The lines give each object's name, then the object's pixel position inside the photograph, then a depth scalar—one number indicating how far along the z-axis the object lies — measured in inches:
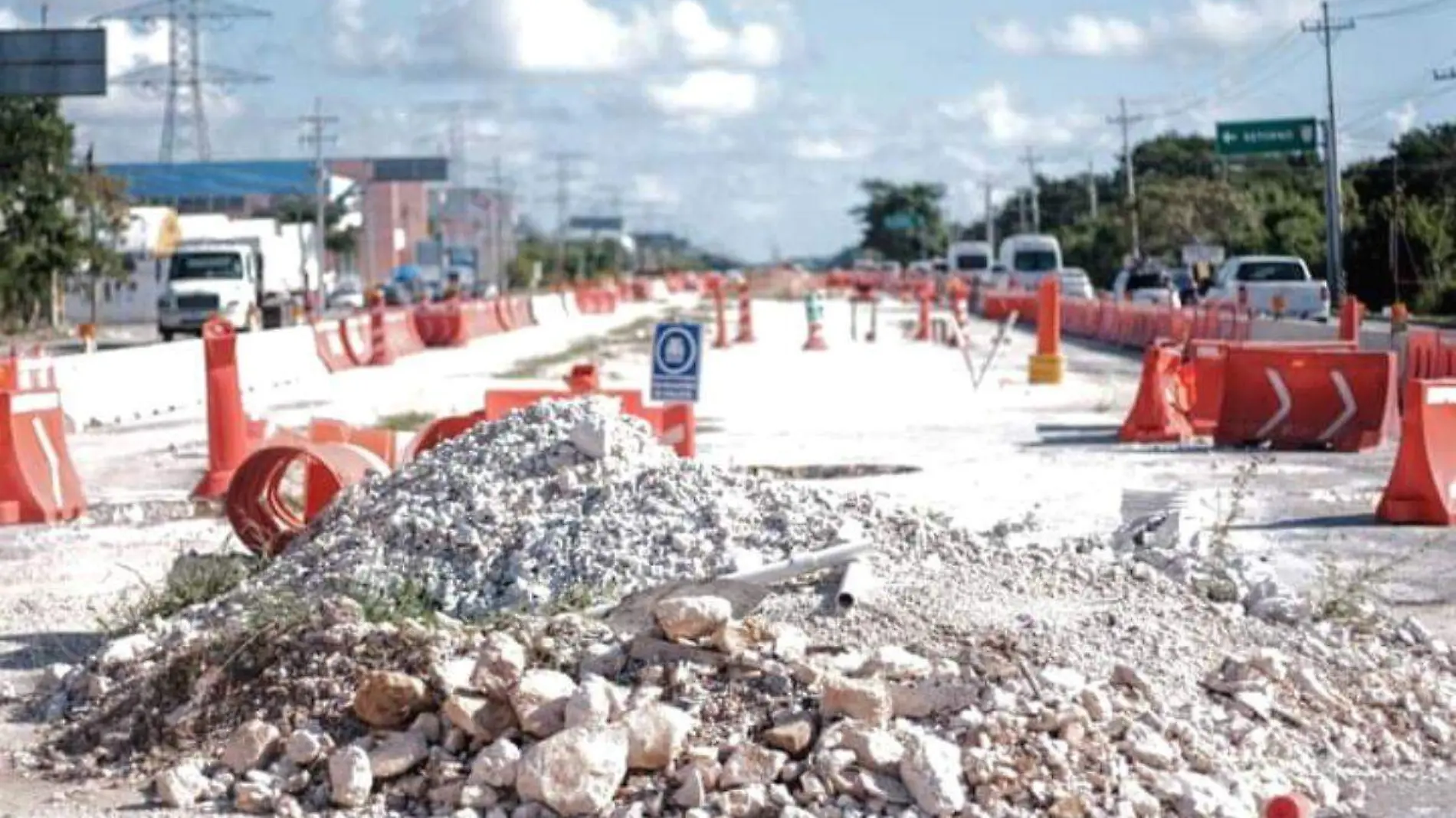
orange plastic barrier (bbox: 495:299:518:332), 2634.6
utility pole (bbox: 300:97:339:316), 3695.9
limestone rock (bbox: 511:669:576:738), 341.7
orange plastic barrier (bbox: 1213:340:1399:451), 892.6
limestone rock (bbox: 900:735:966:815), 322.3
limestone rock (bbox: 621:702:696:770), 337.4
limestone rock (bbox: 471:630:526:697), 349.7
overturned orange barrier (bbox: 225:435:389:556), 550.3
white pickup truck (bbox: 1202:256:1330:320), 1952.5
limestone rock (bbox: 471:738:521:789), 335.3
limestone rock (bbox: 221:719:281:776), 355.6
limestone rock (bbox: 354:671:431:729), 354.3
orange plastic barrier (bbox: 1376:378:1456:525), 655.8
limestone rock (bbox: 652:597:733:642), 362.0
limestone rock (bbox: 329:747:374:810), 340.5
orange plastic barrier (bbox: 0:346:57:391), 970.7
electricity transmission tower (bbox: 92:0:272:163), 4569.4
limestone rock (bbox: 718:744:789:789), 332.5
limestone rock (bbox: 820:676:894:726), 338.6
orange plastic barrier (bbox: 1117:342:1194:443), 948.0
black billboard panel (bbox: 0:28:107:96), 1419.8
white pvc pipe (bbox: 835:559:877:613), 386.9
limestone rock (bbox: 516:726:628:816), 328.2
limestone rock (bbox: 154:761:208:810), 349.4
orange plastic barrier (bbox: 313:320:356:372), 1674.5
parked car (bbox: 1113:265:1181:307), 2576.3
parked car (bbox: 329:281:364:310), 3882.6
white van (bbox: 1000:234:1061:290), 3339.1
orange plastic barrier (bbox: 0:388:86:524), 709.3
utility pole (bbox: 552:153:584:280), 7485.2
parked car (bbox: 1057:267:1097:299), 2981.3
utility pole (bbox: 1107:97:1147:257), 3681.1
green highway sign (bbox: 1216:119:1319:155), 2787.9
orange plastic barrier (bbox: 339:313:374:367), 1765.5
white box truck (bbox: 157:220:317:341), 2447.1
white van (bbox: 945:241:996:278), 4008.4
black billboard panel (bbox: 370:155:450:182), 5925.2
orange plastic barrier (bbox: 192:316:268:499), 770.8
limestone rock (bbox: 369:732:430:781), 345.7
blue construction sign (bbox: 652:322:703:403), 818.2
